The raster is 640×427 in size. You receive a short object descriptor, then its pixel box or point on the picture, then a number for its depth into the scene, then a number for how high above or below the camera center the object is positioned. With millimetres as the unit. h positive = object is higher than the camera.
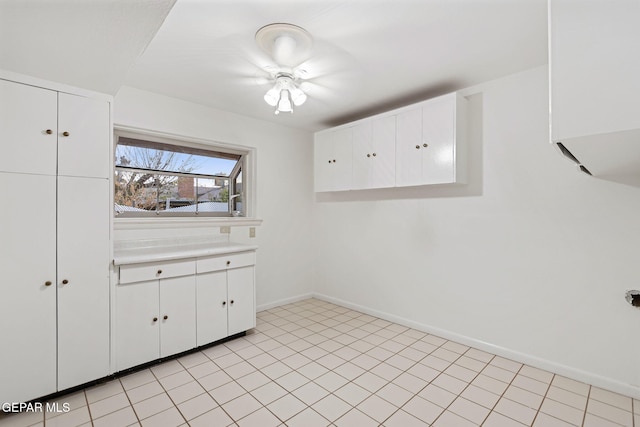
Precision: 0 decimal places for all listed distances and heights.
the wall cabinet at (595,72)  857 +431
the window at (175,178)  2934 +411
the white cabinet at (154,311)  2236 -762
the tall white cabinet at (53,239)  1783 -150
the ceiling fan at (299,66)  1936 +1165
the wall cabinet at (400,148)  2664 +682
